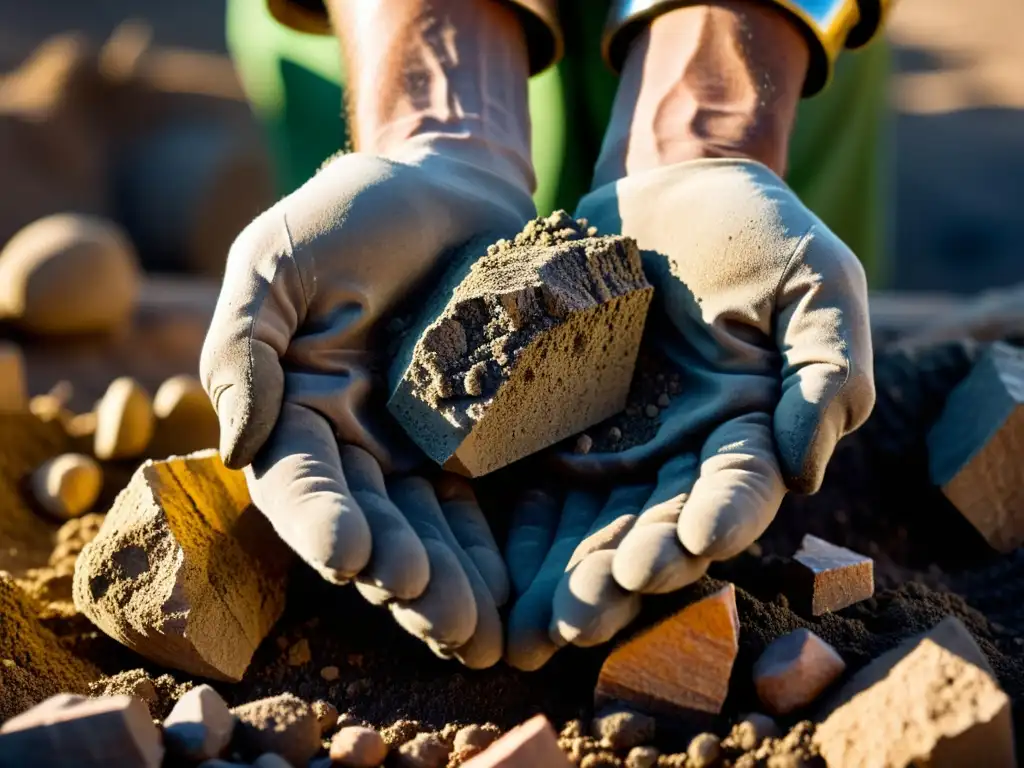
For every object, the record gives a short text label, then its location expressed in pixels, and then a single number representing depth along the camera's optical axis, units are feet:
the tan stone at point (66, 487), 2.03
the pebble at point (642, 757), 1.35
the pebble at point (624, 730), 1.38
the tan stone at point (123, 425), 2.19
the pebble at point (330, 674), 1.55
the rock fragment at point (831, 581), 1.59
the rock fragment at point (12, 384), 2.27
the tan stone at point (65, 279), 3.27
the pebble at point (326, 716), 1.44
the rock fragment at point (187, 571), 1.52
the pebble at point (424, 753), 1.38
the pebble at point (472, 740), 1.39
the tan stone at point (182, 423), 2.25
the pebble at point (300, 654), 1.58
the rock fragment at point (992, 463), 1.88
